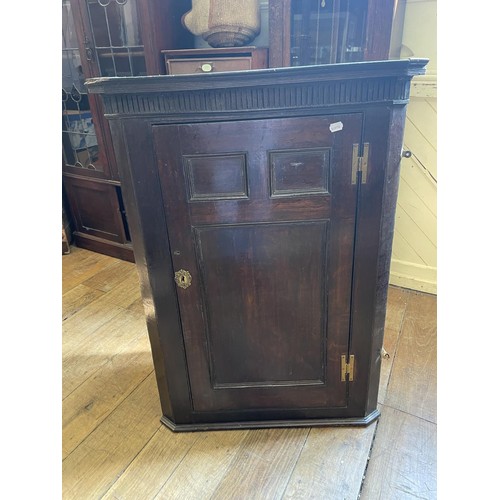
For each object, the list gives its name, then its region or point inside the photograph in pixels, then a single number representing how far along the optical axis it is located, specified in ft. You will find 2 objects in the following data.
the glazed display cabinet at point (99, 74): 6.01
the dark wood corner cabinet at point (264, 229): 2.81
